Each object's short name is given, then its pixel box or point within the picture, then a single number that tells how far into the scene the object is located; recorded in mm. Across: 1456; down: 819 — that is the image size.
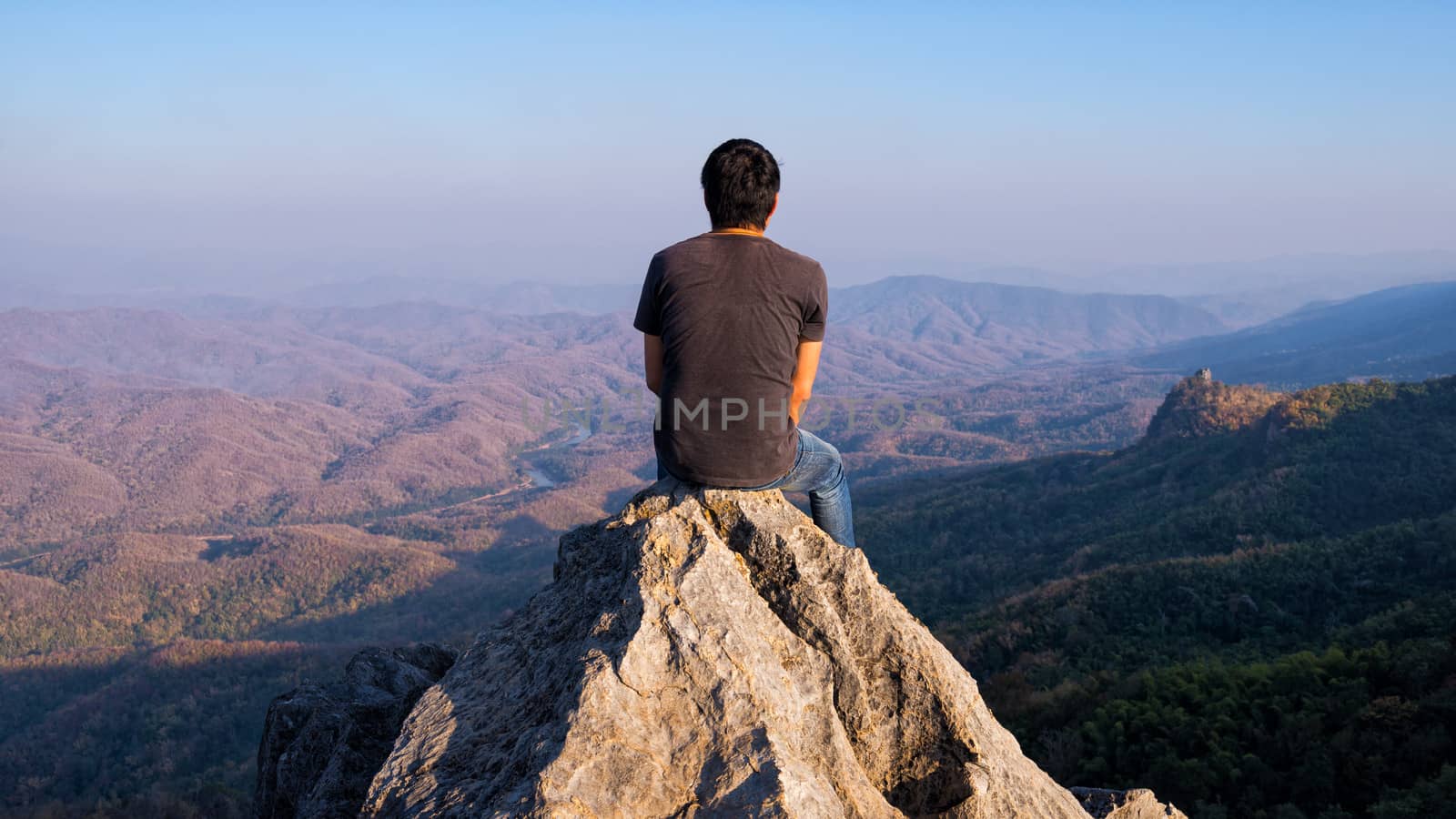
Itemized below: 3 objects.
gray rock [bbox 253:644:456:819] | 6055
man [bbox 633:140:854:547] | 5219
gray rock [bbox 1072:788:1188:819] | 6445
